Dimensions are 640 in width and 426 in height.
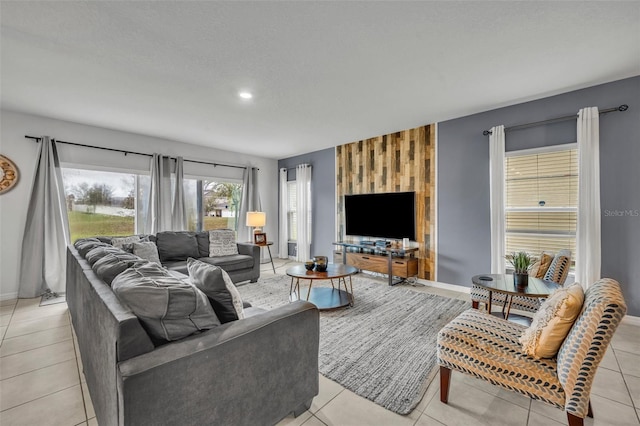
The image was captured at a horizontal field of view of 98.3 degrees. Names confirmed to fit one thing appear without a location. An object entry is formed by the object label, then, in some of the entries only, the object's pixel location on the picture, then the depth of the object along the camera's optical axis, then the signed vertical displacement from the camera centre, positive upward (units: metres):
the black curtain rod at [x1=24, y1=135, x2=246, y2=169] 3.91 +1.08
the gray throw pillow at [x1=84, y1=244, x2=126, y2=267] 2.12 -0.31
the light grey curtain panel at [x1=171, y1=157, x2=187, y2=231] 5.12 +0.22
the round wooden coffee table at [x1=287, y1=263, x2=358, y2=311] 3.27 -1.06
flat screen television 4.67 +0.01
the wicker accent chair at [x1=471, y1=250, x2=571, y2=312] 2.74 -0.83
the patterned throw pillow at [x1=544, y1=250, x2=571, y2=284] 2.74 -0.52
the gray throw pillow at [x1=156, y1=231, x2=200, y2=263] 4.29 -0.49
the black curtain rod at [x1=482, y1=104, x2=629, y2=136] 2.91 +1.14
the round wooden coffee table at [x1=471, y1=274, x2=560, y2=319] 2.36 -0.65
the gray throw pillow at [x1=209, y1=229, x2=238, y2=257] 4.62 -0.48
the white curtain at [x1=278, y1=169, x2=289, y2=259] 6.86 -0.12
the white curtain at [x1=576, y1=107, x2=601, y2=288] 3.00 +0.20
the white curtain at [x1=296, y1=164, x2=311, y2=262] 6.32 +0.14
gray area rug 1.92 -1.16
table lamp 5.60 -0.10
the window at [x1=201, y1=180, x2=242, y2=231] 5.79 +0.25
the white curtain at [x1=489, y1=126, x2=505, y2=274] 3.65 +0.23
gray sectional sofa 1.07 -0.69
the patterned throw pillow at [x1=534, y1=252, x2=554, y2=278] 2.93 -0.52
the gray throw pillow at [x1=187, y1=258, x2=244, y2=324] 1.52 -0.44
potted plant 2.50 -0.48
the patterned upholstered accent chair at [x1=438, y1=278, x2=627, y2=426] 1.25 -0.77
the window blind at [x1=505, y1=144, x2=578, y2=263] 3.29 +0.21
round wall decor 3.71 +0.55
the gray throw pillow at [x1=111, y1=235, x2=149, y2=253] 3.80 -0.38
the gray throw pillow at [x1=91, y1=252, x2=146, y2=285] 1.65 -0.32
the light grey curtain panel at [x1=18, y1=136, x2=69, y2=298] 3.83 -0.26
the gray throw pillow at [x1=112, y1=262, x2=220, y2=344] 1.22 -0.41
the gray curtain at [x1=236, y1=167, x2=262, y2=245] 6.23 +0.34
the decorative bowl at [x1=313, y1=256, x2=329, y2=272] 3.49 -0.61
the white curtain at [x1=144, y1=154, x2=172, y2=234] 4.84 +0.32
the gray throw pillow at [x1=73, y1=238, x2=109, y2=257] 2.65 -0.32
